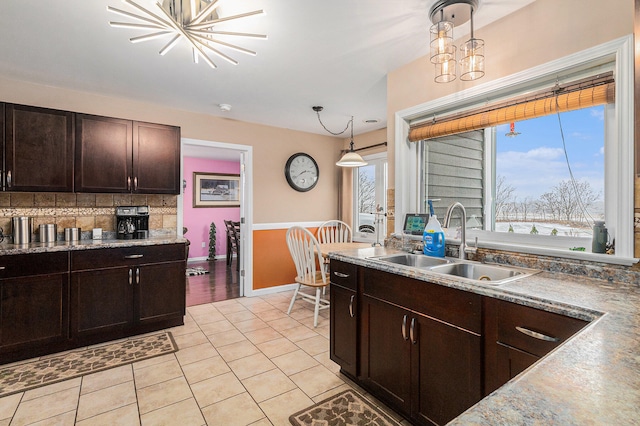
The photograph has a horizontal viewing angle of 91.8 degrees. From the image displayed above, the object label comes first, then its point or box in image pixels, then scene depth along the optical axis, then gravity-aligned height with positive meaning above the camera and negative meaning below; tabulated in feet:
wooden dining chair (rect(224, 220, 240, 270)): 18.70 -1.62
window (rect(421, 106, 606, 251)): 5.59 +0.82
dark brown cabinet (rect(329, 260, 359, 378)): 6.71 -2.38
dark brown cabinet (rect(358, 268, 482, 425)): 4.62 -2.29
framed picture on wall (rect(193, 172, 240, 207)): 22.30 +1.63
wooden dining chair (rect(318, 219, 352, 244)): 14.90 -1.08
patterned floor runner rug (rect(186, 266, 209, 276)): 18.09 -3.57
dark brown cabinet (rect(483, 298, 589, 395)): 3.71 -1.59
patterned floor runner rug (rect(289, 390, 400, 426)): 5.74 -3.90
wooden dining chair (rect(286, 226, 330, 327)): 10.71 -1.91
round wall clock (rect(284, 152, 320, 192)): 15.01 +1.98
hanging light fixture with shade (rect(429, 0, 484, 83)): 5.65 +3.27
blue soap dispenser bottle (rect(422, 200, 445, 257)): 6.87 -0.61
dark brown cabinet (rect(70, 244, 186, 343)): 8.77 -2.41
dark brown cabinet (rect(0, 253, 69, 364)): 7.82 -2.45
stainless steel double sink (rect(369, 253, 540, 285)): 5.65 -1.10
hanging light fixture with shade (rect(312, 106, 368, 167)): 12.03 +2.04
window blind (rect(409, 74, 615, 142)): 5.05 +1.98
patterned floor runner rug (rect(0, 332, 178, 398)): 7.16 -3.91
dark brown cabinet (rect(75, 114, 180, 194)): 9.64 +1.83
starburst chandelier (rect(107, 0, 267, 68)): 5.23 +3.39
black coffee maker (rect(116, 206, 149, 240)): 10.43 -0.37
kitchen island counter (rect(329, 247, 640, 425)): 1.71 -1.12
